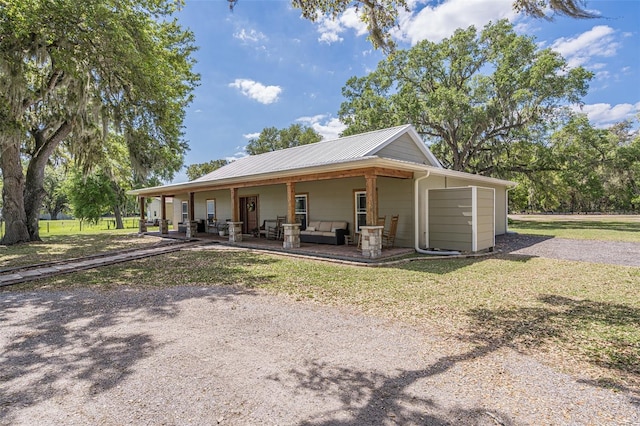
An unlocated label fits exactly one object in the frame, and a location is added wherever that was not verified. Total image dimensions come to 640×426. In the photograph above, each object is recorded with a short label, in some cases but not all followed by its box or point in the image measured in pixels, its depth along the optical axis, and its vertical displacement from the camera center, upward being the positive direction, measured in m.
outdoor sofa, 10.85 -0.84
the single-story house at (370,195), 8.66 +0.38
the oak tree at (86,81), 7.79 +3.76
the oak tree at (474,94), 18.08 +6.39
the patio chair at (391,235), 9.72 -0.84
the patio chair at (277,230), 12.98 -0.88
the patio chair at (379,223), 9.59 -0.48
